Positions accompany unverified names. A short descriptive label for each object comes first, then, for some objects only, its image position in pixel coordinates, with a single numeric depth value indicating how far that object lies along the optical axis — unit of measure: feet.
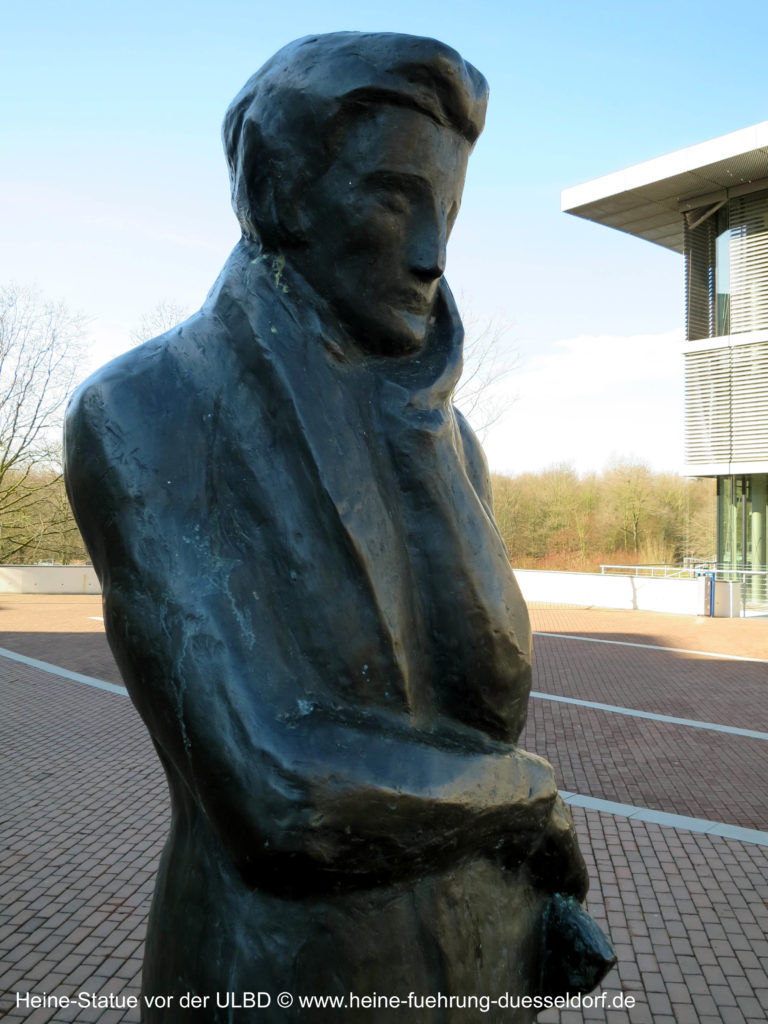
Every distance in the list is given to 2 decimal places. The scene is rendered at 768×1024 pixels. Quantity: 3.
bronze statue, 4.11
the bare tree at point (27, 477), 81.05
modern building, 71.05
